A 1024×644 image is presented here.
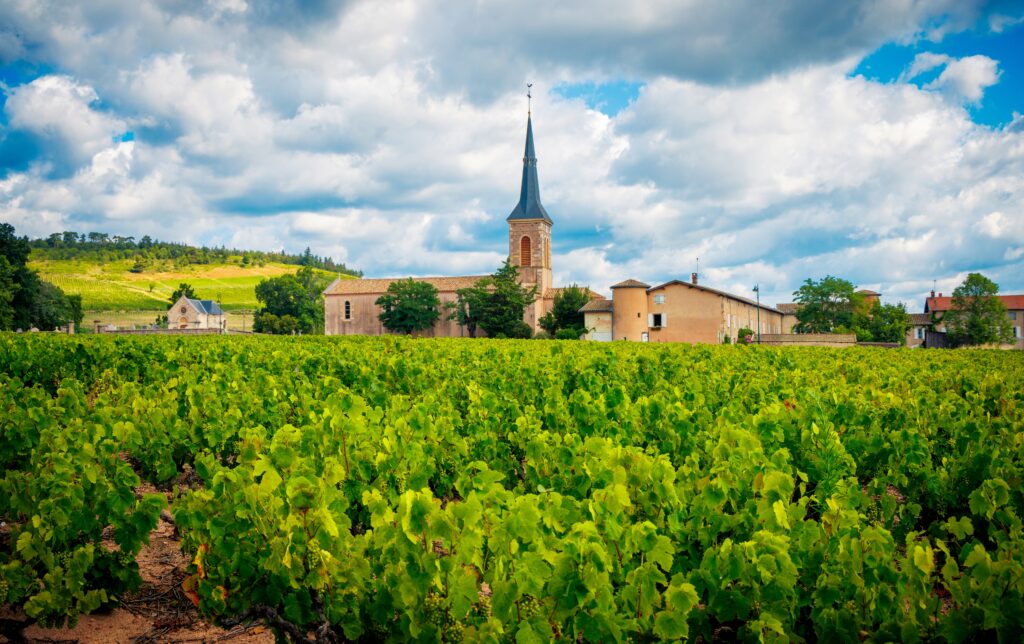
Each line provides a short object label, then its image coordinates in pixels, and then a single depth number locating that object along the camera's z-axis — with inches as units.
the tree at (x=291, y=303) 3956.7
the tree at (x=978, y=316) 2822.3
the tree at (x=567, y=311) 2701.8
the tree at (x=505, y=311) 2770.7
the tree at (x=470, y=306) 2822.3
